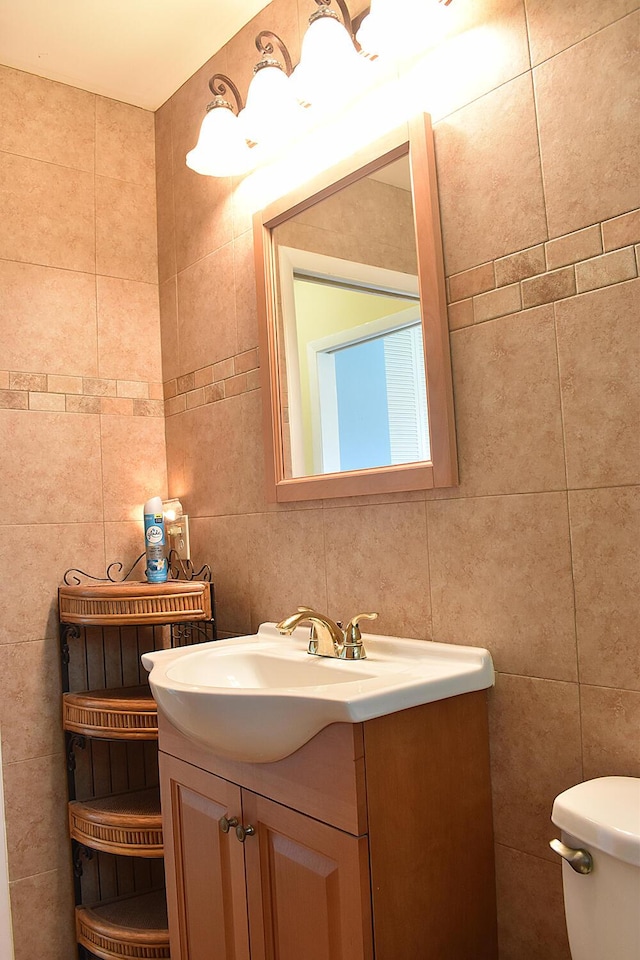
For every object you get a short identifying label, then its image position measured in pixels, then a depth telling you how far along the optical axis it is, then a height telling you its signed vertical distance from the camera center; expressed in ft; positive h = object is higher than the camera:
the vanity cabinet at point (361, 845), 3.76 -1.74
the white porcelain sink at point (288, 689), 3.82 -0.92
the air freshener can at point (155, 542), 6.71 -0.08
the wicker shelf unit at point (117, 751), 6.05 -1.99
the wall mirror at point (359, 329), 4.74 +1.34
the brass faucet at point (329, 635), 4.88 -0.75
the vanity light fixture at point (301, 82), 4.79 +3.10
